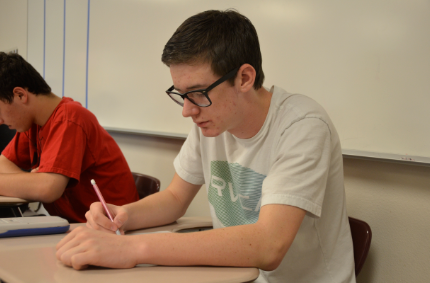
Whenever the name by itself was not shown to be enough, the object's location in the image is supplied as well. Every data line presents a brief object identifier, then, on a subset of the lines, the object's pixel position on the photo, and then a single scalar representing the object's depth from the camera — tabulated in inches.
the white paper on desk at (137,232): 45.1
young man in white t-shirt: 31.8
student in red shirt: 64.9
